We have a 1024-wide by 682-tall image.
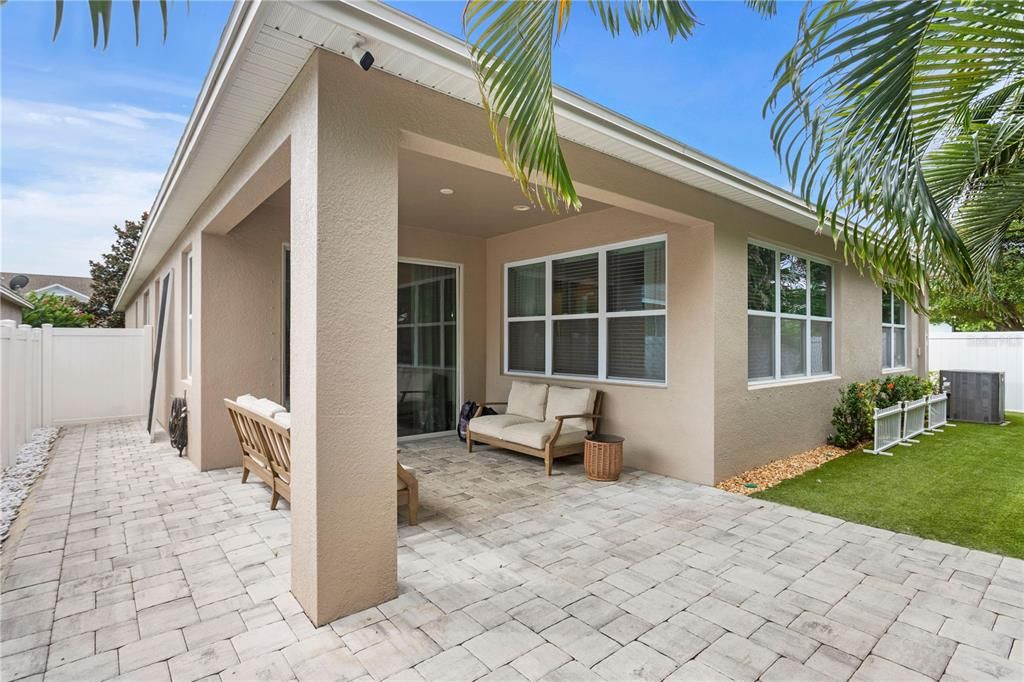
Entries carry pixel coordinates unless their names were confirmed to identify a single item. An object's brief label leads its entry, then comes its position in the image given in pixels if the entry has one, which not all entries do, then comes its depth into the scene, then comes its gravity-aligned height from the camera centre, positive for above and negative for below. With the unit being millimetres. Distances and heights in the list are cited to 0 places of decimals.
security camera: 2623 +1529
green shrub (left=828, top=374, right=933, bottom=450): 7000 -947
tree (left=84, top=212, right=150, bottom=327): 20762 +2667
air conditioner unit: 9109 -972
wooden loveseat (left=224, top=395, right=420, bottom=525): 3844 -858
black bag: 7288 -1019
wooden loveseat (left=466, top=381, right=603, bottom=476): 5797 -999
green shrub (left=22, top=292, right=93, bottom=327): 17172 +1174
